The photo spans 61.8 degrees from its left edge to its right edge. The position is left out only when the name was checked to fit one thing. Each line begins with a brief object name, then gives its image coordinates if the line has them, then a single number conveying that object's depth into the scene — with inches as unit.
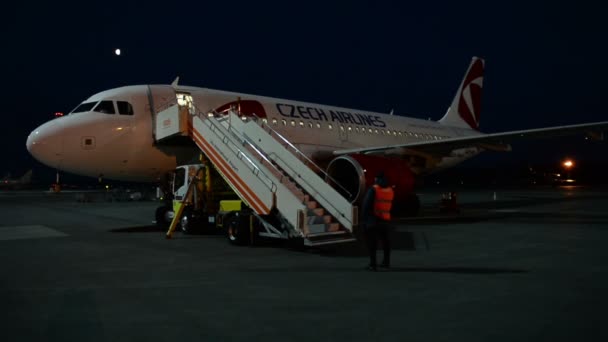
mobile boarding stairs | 346.4
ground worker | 273.7
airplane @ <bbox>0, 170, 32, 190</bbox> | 2343.1
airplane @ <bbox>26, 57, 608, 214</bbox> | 469.1
